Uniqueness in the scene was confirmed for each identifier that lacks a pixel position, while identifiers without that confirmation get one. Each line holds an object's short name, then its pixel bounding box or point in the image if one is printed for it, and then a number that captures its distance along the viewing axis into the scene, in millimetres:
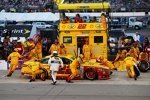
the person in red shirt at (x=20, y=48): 22891
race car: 18703
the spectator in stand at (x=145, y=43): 24052
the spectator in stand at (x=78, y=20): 23719
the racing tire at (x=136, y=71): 19219
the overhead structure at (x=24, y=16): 46938
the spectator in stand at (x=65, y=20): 23547
